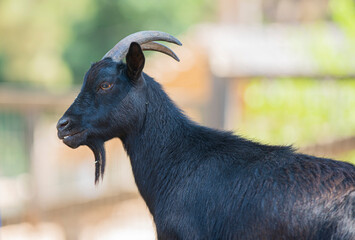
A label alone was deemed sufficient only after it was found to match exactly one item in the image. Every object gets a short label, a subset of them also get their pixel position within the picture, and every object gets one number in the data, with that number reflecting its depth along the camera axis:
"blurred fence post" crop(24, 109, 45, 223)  17.14
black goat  7.35
